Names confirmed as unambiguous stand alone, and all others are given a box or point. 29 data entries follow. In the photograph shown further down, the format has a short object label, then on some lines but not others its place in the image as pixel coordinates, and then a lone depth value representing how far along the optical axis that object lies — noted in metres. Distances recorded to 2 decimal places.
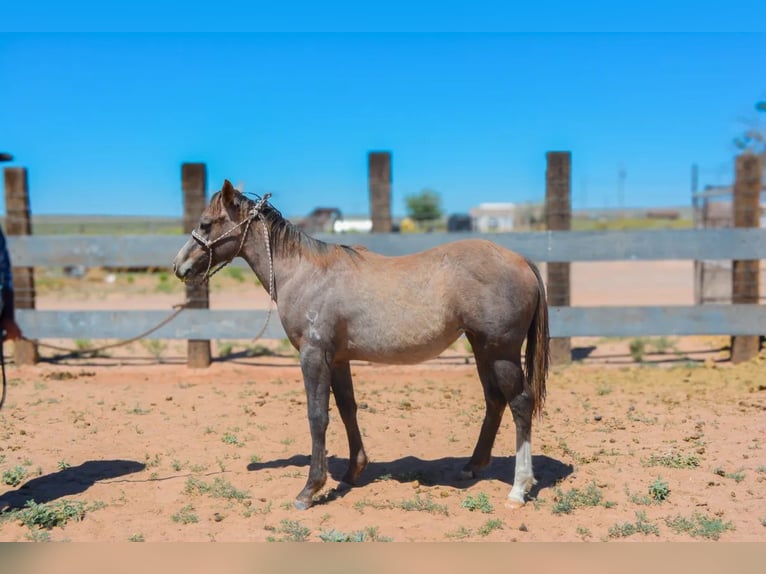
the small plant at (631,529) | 3.83
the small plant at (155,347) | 9.76
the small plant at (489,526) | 3.92
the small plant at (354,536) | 3.80
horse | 4.44
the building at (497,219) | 57.79
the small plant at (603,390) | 7.05
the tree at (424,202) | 69.06
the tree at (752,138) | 26.83
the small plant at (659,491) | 4.36
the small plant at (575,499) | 4.25
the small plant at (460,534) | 3.87
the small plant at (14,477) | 4.77
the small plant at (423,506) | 4.29
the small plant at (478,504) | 4.31
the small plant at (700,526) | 3.79
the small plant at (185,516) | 4.15
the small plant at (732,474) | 4.61
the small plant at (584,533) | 3.83
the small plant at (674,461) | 4.92
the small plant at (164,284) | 20.02
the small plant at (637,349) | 8.80
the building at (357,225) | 41.63
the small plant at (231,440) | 5.71
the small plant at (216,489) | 4.58
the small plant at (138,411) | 6.60
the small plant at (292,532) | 3.86
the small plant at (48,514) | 4.06
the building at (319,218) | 35.59
